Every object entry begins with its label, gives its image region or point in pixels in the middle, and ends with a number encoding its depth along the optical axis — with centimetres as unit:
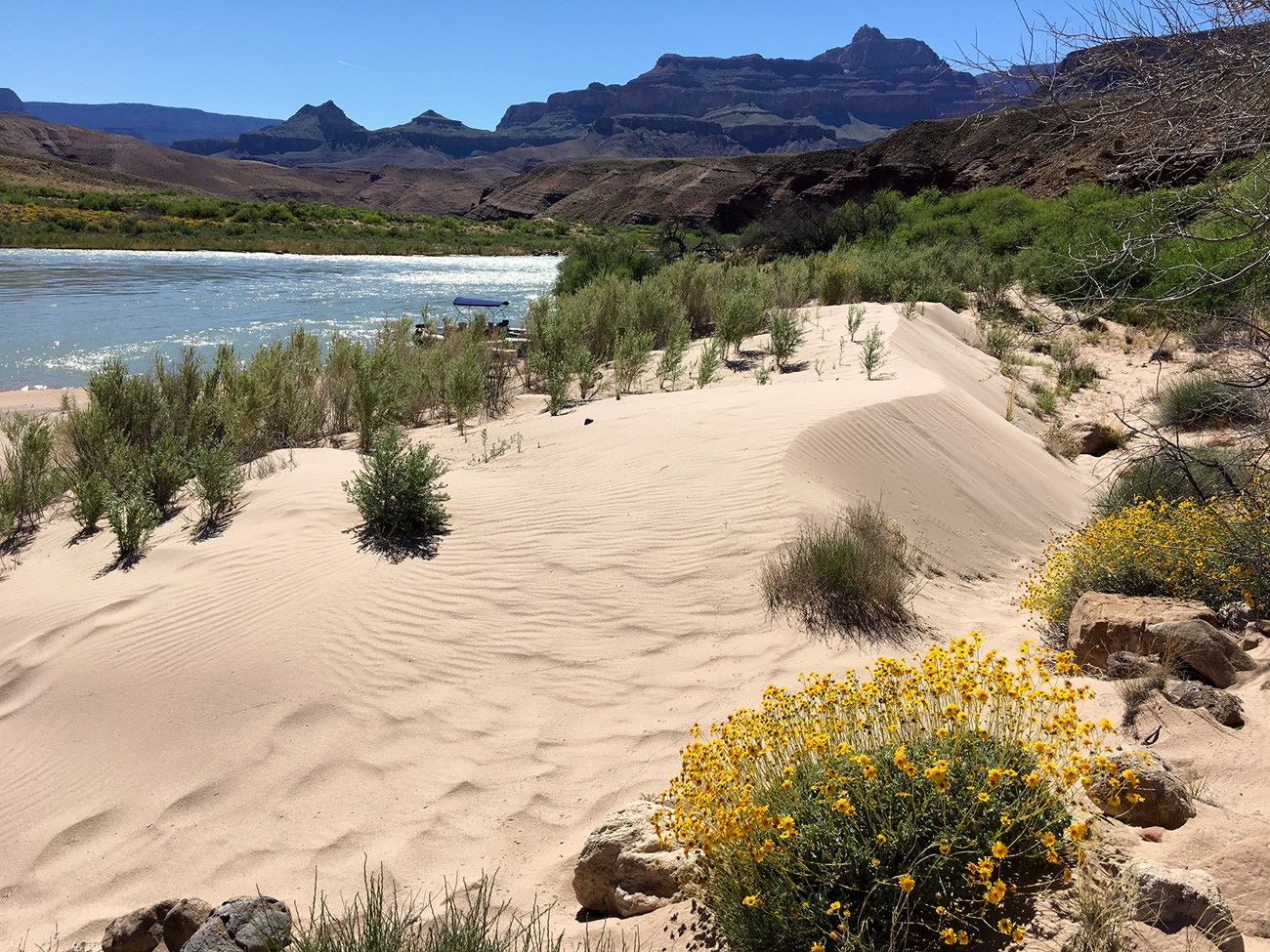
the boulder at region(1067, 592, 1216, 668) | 457
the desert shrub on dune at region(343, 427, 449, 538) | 656
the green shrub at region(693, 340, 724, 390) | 1198
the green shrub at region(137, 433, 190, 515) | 745
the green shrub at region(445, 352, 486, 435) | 1085
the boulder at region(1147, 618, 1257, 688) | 424
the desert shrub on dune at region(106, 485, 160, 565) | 654
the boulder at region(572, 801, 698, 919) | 317
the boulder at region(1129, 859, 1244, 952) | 235
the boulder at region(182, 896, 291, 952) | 285
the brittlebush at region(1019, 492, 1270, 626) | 507
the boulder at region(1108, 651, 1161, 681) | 423
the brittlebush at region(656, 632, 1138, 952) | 245
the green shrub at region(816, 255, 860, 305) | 1906
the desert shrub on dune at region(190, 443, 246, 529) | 710
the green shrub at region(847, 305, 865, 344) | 1398
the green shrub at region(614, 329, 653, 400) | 1224
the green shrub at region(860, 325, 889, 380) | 1135
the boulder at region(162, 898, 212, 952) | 327
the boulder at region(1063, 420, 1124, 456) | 1191
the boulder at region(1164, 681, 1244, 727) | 383
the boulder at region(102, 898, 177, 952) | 329
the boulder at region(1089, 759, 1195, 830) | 298
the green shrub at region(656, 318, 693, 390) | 1233
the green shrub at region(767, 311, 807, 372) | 1307
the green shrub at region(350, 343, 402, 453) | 1025
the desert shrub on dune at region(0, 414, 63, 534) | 782
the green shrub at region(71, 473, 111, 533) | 724
